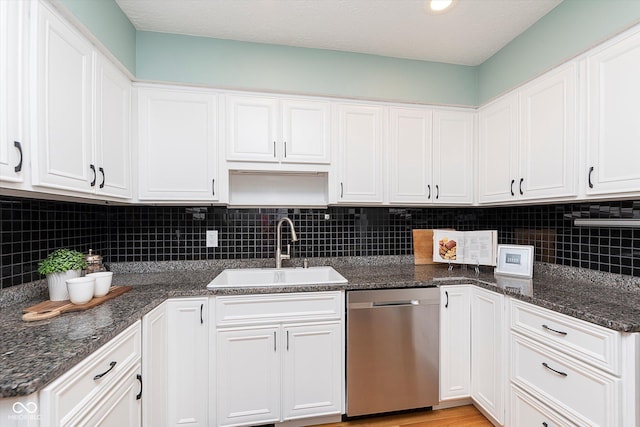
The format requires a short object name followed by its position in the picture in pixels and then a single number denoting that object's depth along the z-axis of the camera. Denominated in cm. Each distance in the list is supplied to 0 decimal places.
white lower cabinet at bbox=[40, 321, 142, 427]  84
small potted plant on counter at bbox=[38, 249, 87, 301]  143
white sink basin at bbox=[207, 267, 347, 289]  224
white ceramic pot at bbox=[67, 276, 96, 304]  135
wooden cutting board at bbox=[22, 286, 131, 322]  120
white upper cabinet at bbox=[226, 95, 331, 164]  211
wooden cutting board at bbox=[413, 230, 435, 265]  261
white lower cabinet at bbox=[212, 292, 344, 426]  177
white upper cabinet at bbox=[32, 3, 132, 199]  117
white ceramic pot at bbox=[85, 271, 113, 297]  148
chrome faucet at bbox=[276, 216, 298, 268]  230
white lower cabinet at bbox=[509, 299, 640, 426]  120
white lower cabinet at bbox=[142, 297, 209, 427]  170
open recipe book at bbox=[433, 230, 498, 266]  221
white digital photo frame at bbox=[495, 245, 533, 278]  204
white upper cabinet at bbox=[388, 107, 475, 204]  235
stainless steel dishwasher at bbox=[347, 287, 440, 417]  188
